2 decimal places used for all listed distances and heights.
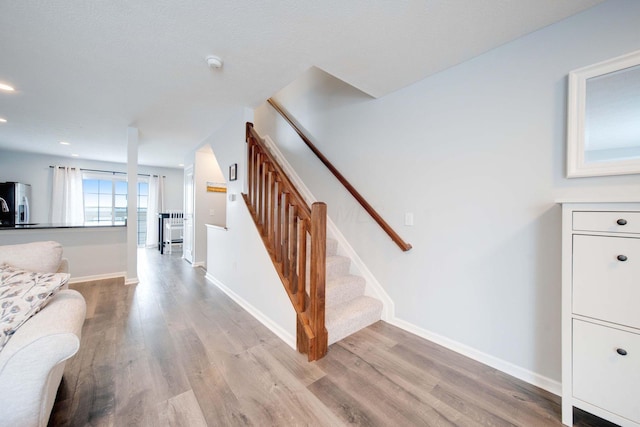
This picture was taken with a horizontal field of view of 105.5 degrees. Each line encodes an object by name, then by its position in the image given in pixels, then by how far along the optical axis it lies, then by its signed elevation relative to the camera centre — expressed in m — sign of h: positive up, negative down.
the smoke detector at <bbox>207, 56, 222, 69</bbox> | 1.95 +1.22
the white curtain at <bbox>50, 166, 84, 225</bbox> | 5.78 +0.35
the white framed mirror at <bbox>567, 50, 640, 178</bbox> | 1.30 +0.54
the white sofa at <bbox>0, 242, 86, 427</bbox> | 0.91 -0.58
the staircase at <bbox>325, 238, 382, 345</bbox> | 2.08 -0.89
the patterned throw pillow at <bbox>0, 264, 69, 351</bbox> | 1.07 -0.40
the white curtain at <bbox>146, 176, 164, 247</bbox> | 7.12 +0.15
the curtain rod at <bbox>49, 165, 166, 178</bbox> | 6.18 +1.05
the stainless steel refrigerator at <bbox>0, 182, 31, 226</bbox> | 4.61 +0.12
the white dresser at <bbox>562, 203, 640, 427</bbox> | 1.15 -0.48
